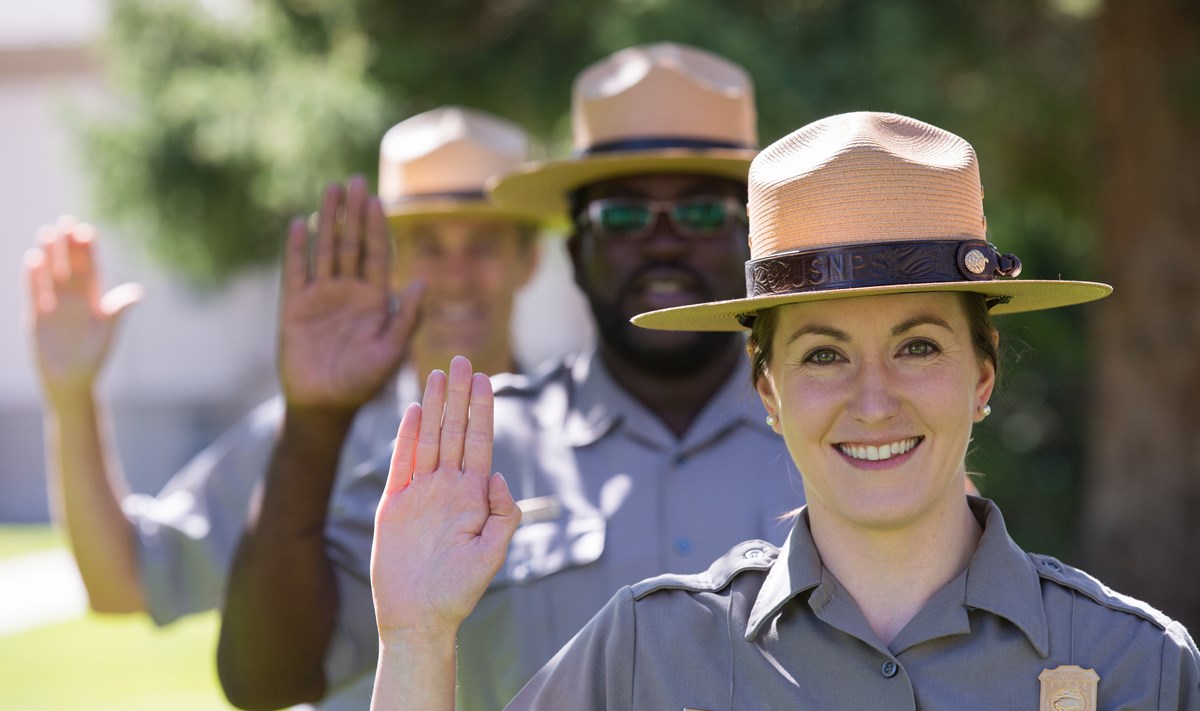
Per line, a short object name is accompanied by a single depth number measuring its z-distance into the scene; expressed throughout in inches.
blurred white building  1611.7
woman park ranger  158.1
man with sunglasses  240.4
